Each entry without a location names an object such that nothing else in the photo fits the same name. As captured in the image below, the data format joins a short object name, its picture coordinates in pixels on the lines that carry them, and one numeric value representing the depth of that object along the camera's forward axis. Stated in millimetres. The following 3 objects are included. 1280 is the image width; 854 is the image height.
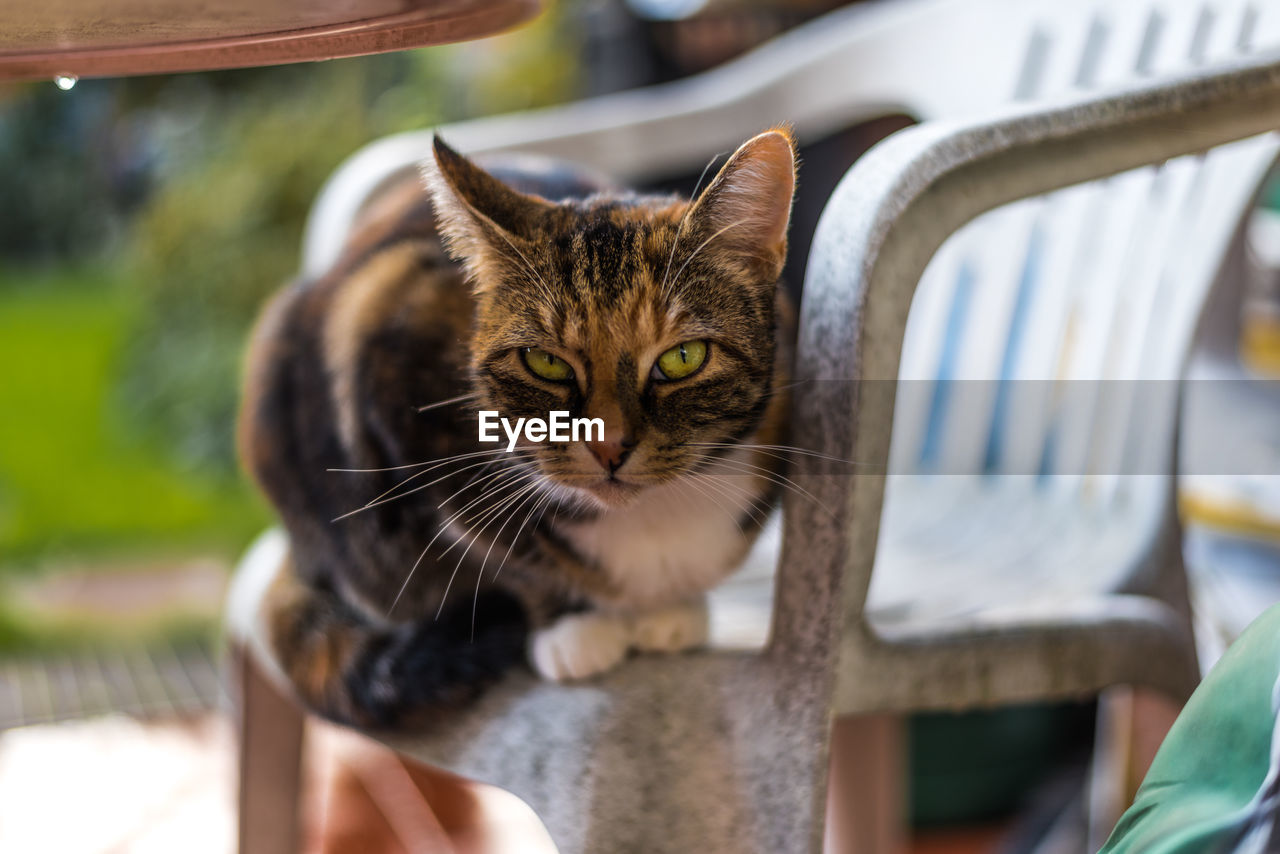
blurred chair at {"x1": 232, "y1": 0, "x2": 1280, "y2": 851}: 928
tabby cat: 918
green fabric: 819
